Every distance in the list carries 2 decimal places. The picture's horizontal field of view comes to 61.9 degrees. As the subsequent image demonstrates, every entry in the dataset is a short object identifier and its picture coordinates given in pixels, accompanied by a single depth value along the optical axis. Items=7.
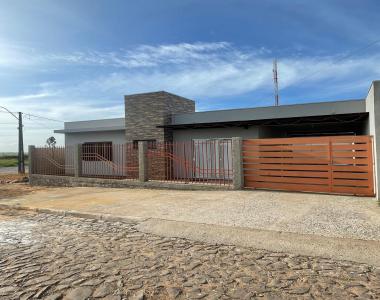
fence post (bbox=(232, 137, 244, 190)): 11.70
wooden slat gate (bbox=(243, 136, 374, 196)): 9.78
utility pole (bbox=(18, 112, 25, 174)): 25.70
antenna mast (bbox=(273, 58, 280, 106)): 33.84
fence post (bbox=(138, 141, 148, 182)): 14.03
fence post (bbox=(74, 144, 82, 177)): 16.53
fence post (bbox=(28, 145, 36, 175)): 18.93
